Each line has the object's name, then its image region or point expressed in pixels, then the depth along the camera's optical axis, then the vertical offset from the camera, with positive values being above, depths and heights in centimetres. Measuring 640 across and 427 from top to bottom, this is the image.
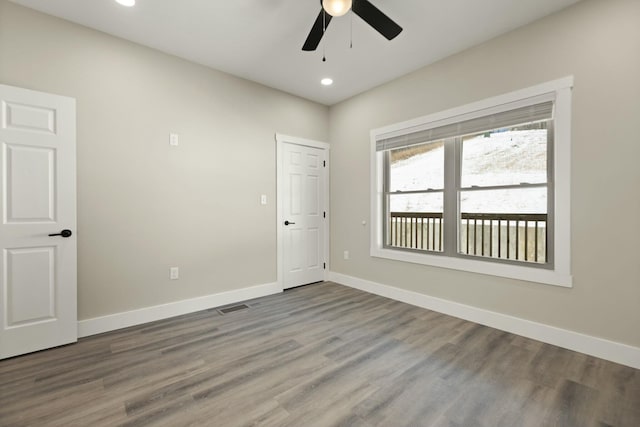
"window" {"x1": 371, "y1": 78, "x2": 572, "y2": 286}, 254 +27
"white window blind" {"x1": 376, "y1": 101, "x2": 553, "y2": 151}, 260 +93
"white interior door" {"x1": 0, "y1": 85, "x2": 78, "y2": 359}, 229 -9
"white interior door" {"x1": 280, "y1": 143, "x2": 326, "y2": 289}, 421 -5
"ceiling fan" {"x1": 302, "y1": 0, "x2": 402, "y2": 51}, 188 +142
